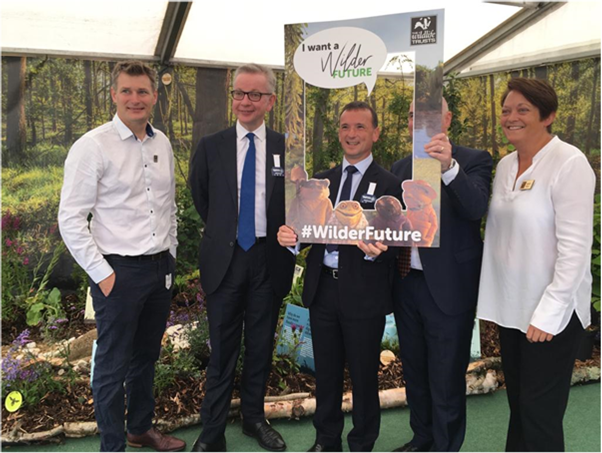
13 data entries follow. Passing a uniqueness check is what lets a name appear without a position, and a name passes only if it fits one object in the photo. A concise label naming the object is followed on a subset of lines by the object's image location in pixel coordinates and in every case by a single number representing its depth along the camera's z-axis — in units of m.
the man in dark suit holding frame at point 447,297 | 2.62
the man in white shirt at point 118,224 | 2.63
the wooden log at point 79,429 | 3.30
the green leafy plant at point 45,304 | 4.79
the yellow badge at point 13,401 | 3.35
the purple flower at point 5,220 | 5.23
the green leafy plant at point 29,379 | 3.47
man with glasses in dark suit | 2.96
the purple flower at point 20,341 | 3.67
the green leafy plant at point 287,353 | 4.02
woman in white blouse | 2.24
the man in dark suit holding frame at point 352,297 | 2.53
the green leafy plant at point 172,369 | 3.66
